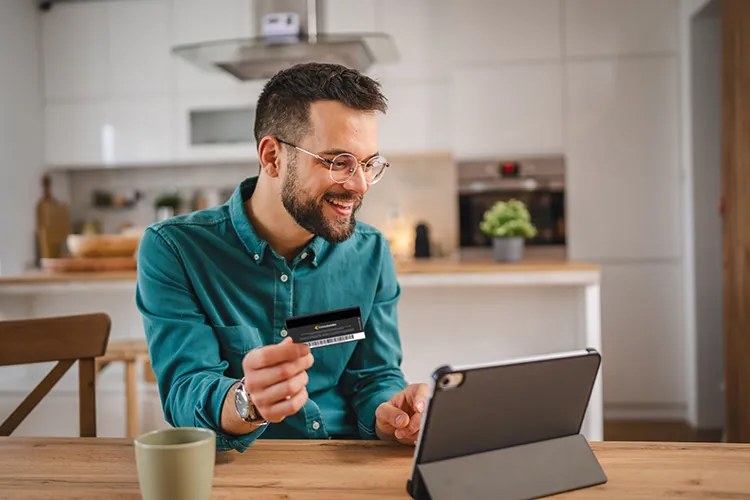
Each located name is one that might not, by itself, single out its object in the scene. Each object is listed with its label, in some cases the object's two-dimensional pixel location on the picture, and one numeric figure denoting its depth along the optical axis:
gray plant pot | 3.34
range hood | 3.62
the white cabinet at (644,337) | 4.14
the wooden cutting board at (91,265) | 3.14
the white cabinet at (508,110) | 4.23
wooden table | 0.89
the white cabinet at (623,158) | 4.14
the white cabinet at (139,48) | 4.62
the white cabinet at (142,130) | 4.64
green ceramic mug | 0.75
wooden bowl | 3.21
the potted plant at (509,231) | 3.32
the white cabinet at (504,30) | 4.23
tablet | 0.79
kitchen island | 2.98
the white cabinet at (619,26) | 4.12
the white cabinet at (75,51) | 4.69
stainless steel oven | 4.25
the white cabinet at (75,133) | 4.72
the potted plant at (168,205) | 4.91
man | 1.27
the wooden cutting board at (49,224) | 4.71
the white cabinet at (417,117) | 4.38
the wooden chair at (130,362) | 2.87
